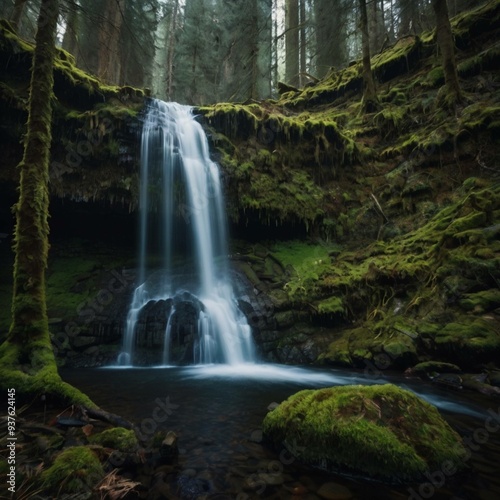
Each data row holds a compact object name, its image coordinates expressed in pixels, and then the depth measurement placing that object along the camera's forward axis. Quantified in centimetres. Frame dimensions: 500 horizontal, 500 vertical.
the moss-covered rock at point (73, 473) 230
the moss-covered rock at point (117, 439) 303
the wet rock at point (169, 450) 305
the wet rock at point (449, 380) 559
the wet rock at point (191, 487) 258
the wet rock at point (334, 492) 254
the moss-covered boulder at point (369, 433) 276
